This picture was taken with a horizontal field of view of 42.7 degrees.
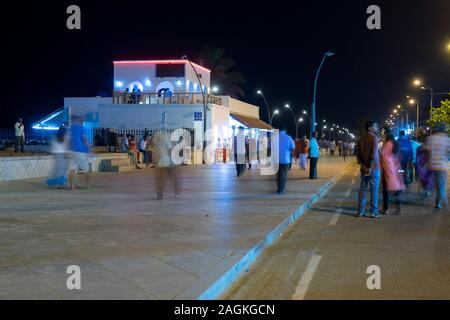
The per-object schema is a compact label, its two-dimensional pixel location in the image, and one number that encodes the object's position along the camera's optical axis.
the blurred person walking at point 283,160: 15.17
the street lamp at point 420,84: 51.22
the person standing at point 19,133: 23.91
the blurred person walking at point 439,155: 12.66
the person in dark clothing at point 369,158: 11.40
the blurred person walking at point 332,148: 53.61
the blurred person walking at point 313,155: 20.95
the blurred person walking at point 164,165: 13.78
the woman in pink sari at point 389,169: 12.26
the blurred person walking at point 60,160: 15.37
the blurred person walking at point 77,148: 15.29
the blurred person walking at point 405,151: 16.55
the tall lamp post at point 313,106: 27.23
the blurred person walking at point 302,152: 27.73
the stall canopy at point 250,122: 44.86
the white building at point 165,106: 36.56
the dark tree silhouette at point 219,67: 63.12
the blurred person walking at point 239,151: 21.14
